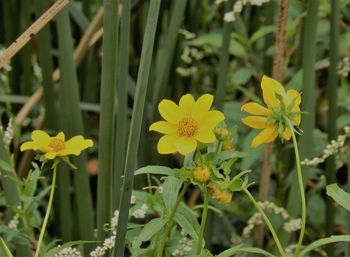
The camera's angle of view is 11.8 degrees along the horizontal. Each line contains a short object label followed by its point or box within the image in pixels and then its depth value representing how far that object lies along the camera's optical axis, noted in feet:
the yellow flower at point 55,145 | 3.87
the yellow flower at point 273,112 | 3.74
